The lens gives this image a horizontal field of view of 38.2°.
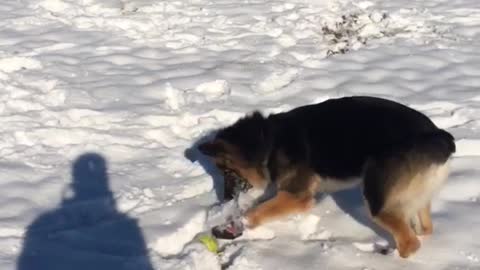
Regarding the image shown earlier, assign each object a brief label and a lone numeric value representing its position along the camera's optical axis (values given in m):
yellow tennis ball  4.59
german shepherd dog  4.26
